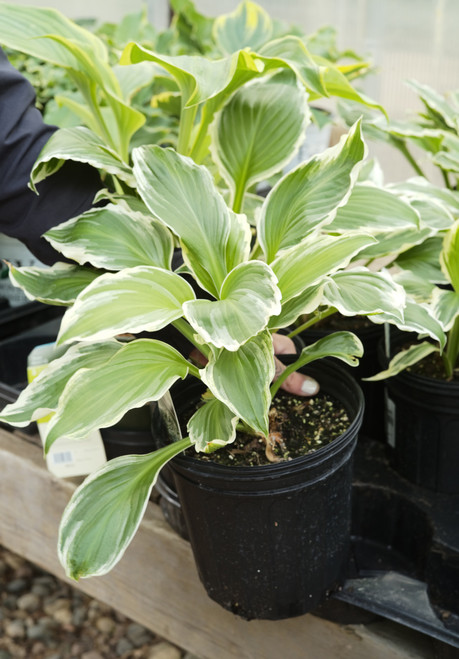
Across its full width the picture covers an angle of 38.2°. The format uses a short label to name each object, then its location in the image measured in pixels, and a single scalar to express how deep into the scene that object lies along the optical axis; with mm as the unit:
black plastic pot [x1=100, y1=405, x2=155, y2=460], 1045
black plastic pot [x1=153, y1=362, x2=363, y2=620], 741
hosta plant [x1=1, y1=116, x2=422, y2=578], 651
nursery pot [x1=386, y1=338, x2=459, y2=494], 938
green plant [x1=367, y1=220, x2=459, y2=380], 875
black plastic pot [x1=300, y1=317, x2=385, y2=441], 1129
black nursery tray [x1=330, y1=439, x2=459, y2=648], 906
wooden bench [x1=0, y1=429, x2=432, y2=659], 957
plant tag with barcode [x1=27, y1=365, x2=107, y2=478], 1056
